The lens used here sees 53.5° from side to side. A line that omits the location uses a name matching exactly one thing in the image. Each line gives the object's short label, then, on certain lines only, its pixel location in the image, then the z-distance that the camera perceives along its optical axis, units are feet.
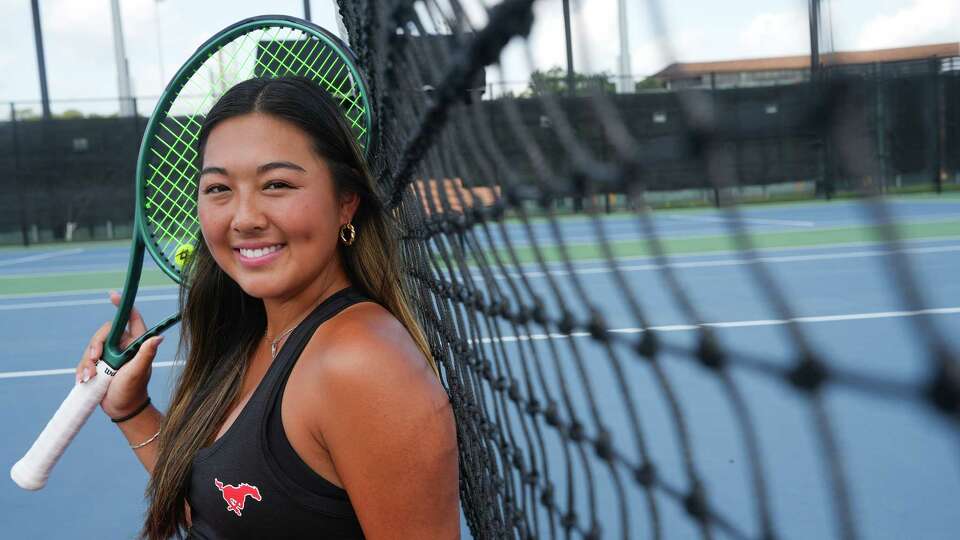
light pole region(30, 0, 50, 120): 44.27
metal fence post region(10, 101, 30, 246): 40.91
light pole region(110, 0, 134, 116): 47.09
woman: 3.63
